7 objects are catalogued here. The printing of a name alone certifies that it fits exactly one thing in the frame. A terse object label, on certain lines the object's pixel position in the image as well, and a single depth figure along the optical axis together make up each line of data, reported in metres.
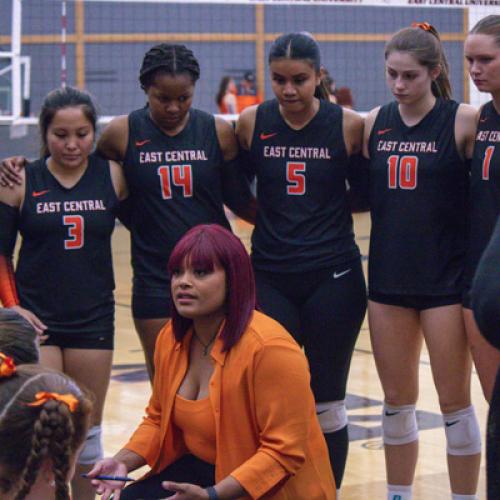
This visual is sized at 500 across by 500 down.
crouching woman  5.73
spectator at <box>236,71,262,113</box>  32.12
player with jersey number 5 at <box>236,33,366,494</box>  7.65
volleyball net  30.01
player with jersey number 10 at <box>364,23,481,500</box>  7.29
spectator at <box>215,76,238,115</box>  29.41
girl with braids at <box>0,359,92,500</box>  4.30
